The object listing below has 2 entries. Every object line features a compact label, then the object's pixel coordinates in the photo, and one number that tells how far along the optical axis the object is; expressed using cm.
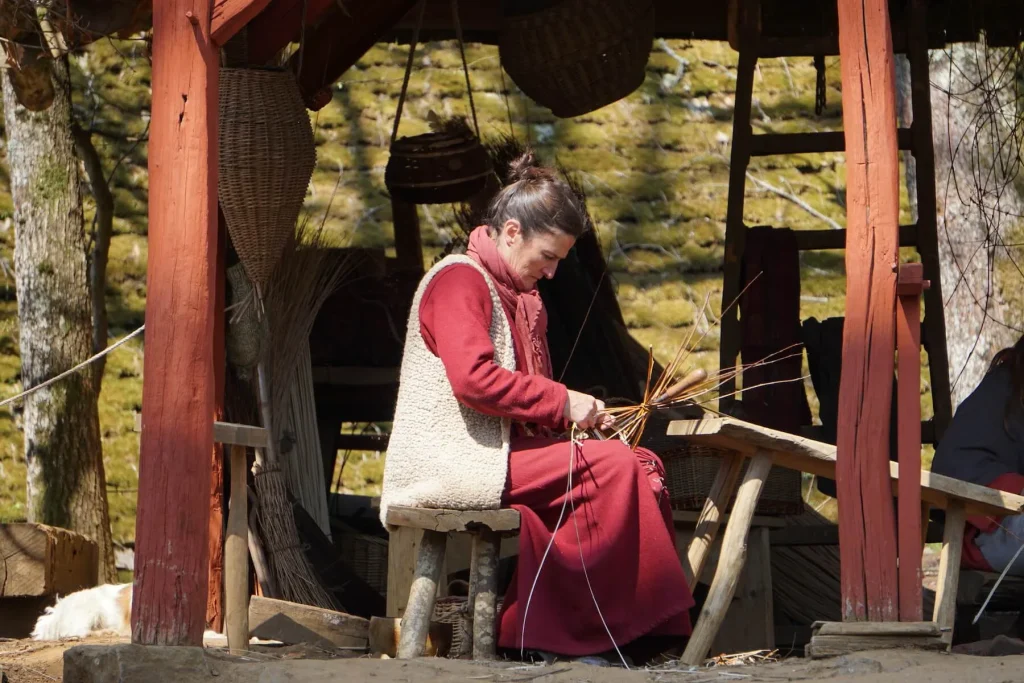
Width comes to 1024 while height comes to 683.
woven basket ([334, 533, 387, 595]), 1267
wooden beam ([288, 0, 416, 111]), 1159
